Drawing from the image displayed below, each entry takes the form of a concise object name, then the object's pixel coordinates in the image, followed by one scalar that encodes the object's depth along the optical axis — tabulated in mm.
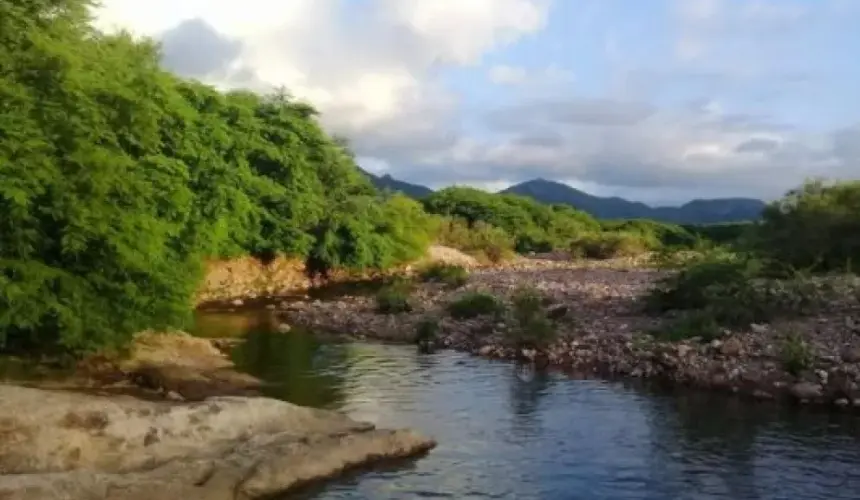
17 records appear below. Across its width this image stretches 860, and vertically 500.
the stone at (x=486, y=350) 27859
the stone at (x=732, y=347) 24250
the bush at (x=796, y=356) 22484
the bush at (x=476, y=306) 33031
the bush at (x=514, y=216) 86438
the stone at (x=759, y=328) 25500
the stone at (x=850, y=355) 22625
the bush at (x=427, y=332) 30103
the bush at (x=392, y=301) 36269
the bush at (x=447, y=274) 47219
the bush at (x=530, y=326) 27609
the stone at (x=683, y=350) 24692
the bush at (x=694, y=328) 25750
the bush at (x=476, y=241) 72562
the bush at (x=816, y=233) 38844
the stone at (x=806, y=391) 21281
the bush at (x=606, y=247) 77562
